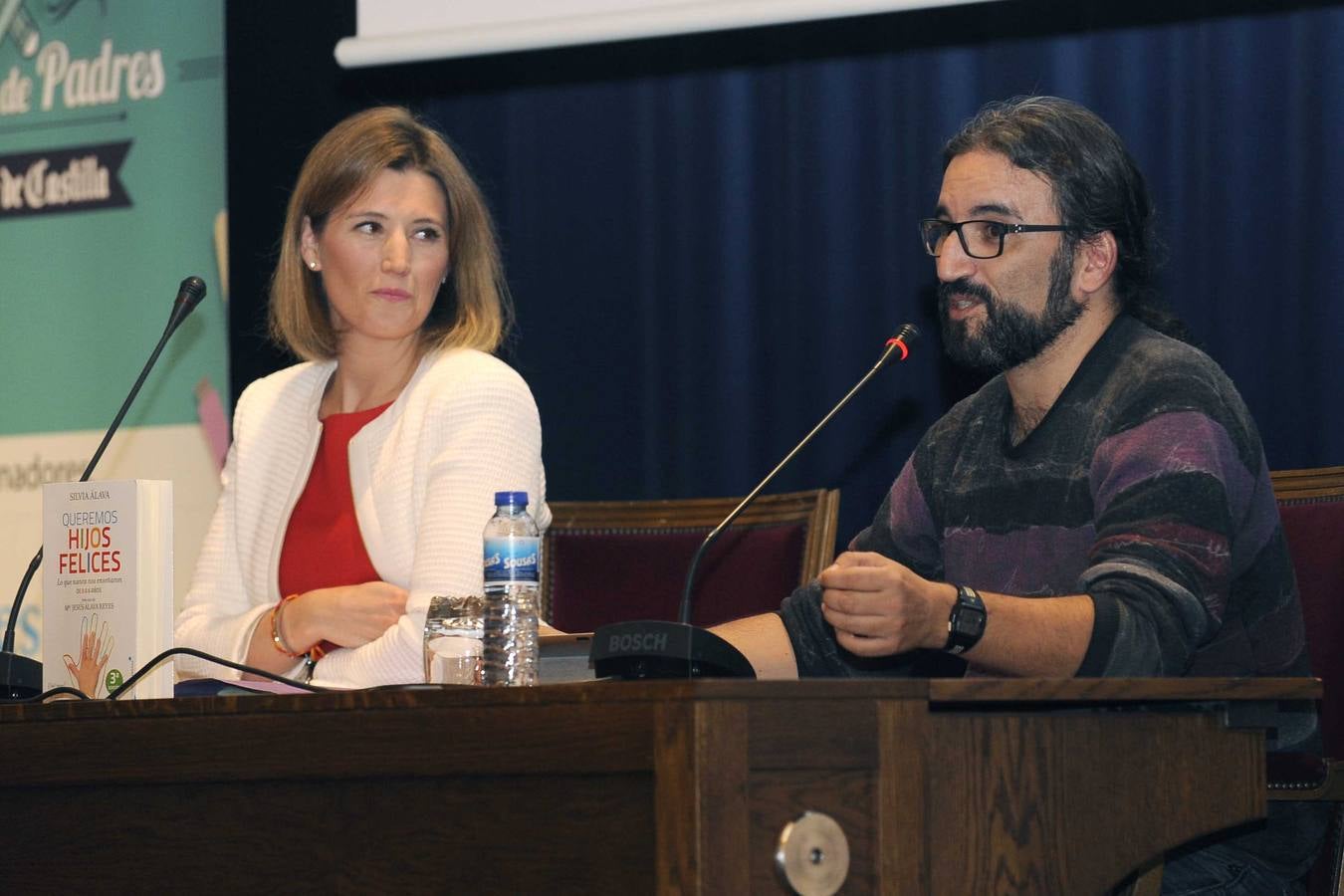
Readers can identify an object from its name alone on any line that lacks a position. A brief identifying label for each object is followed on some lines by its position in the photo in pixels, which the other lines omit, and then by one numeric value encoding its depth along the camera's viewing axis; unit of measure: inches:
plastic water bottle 201.4
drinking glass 207.5
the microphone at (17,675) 204.3
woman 229.2
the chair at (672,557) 237.7
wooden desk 182.7
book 203.2
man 203.3
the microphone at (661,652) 191.4
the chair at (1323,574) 220.1
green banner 297.7
